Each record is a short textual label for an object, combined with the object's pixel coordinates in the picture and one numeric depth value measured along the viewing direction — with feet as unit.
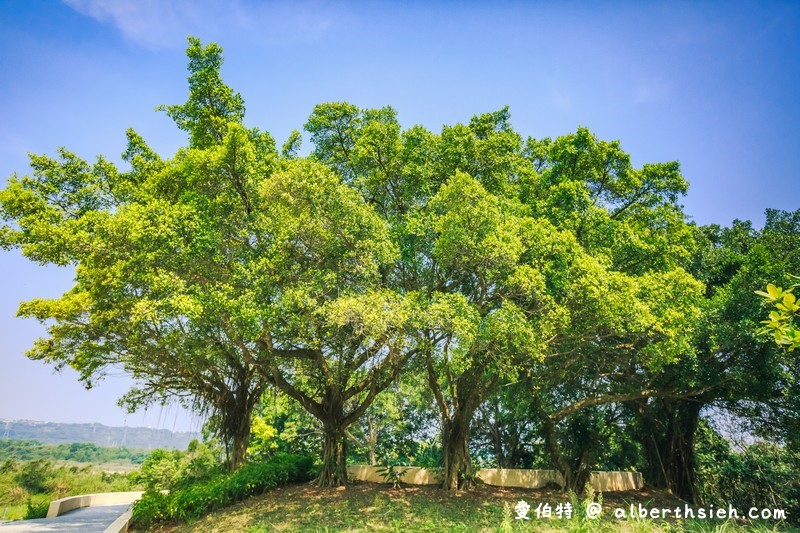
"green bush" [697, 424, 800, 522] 50.83
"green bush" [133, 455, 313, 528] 35.06
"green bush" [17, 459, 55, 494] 61.41
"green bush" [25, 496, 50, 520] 45.83
